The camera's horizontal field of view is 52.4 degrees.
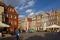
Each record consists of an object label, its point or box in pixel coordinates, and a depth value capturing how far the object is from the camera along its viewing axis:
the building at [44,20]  24.12
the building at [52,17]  22.71
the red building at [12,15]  18.79
